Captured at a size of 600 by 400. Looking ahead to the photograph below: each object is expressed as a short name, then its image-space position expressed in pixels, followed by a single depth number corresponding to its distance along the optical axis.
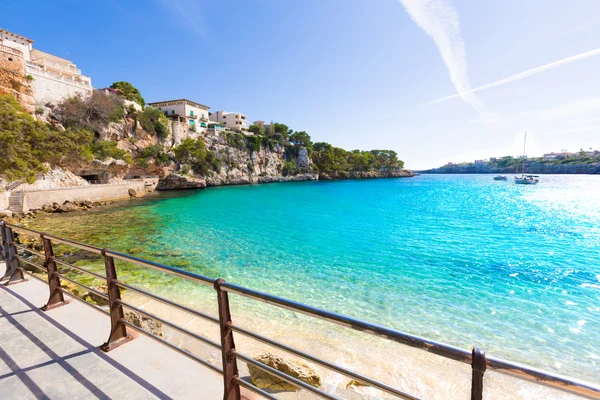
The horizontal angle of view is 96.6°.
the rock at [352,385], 4.62
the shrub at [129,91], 49.72
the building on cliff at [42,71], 28.59
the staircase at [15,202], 20.98
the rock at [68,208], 22.89
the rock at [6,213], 18.67
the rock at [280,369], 3.86
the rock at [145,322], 5.00
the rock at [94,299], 6.30
